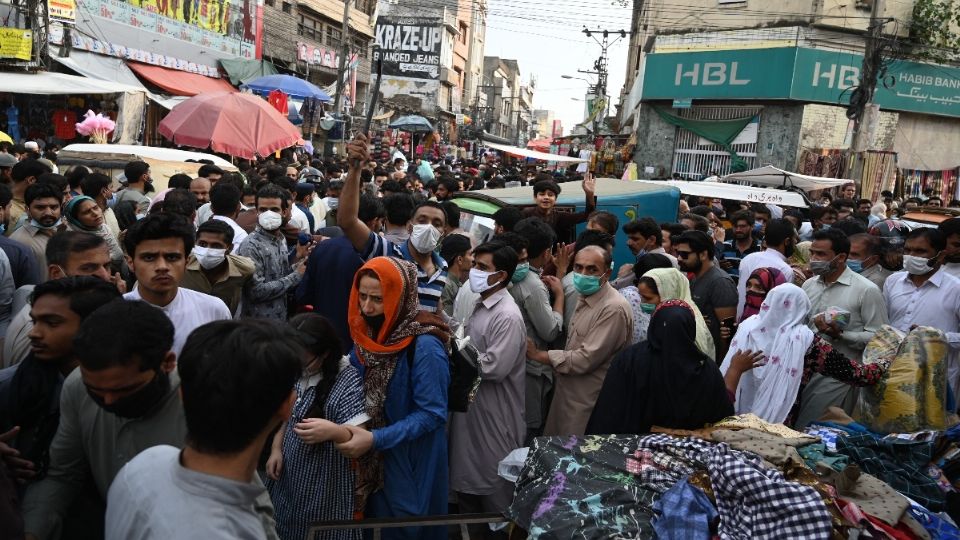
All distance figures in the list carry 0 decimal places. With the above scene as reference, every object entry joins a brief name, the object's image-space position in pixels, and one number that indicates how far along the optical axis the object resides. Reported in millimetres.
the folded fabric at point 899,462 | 2850
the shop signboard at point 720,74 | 18938
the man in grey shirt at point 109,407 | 1905
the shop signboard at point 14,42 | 13617
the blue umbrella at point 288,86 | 16547
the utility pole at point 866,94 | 15379
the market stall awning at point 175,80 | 18662
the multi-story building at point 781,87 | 18859
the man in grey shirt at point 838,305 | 4148
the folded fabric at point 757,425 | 2947
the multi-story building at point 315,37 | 27016
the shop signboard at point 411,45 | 54656
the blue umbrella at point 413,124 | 24219
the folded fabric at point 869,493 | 2500
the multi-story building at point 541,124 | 142975
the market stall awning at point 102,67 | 15899
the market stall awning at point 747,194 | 10289
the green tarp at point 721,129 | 20219
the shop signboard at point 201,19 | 18312
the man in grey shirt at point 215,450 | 1399
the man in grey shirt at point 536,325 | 4332
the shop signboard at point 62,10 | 14734
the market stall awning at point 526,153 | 21875
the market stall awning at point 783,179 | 13095
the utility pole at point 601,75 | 50672
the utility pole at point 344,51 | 22219
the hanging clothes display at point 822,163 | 18297
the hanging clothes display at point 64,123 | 14859
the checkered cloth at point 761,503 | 2252
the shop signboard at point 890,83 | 18734
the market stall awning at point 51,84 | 13060
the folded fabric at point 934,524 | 2533
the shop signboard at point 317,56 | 29016
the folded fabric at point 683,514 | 2354
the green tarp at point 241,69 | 22656
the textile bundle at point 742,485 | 2344
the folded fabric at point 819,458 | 2771
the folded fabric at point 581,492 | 2461
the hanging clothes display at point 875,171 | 17328
